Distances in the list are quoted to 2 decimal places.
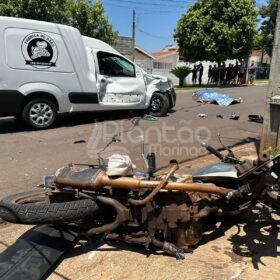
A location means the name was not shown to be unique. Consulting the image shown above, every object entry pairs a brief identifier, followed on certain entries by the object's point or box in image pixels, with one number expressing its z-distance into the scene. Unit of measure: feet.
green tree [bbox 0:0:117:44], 59.00
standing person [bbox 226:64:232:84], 82.99
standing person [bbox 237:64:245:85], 86.34
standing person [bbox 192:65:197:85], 83.08
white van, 25.30
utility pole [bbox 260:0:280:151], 17.16
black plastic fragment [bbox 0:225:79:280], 8.55
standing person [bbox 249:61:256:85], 90.63
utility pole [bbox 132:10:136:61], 96.07
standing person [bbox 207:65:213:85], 83.30
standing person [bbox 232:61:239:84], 83.66
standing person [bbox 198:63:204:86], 82.79
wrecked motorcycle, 9.15
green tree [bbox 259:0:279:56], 150.30
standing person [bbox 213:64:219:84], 81.90
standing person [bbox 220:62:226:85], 82.41
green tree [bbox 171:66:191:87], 80.18
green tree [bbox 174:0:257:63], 75.51
